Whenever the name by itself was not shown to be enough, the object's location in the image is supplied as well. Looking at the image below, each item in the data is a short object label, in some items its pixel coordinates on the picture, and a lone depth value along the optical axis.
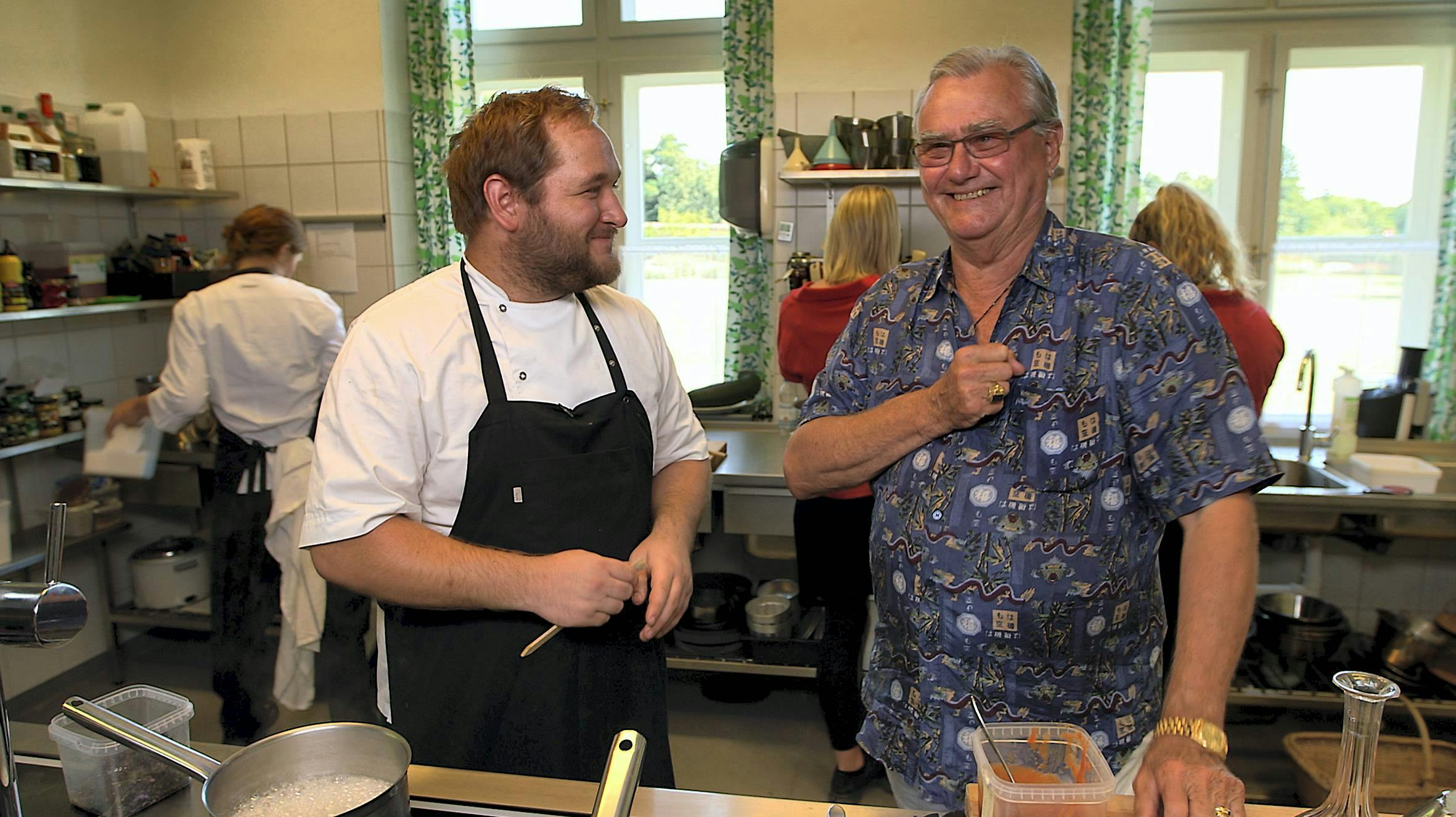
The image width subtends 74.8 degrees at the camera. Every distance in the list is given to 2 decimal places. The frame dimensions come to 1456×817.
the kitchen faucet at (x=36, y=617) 0.72
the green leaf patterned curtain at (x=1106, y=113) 3.35
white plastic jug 3.61
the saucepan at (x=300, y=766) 0.87
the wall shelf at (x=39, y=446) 3.10
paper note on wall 4.04
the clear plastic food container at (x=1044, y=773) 0.85
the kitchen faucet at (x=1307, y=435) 3.15
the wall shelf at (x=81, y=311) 3.06
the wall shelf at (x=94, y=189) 3.04
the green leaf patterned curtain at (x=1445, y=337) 3.26
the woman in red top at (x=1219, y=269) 2.49
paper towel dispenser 3.49
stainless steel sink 3.00
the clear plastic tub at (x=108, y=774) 0.99
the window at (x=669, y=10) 3.96
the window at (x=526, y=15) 4.12
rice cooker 3.56
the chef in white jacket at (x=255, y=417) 3.03
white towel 3.06
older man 1.20
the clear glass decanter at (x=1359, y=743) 0.75
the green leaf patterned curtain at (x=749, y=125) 3.72
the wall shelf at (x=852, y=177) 3.17
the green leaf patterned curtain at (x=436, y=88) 3.98
